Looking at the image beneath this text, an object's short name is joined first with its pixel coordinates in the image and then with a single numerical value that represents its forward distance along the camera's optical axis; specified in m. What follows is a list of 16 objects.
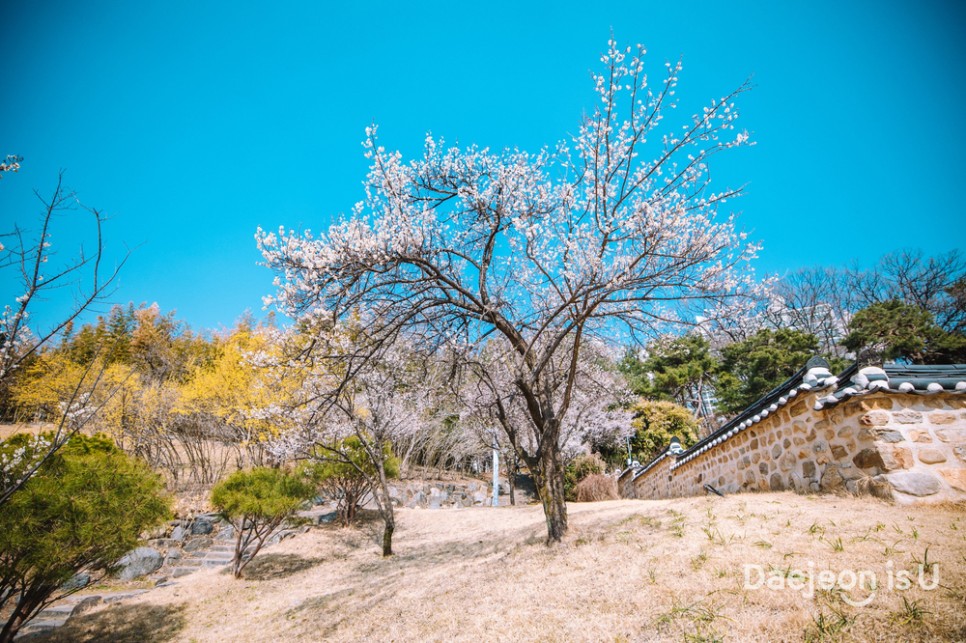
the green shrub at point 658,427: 18.09
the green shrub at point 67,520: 4.48
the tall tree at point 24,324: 2.69
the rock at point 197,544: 10.25
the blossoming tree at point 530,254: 4.70
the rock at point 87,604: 6.41
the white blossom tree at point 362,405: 5.32
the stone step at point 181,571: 9.00
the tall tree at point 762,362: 16.98
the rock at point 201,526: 10.84
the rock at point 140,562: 8.64
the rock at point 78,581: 7.25
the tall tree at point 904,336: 14.70
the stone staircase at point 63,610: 5.79
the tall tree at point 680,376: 19.95
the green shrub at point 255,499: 7.91
